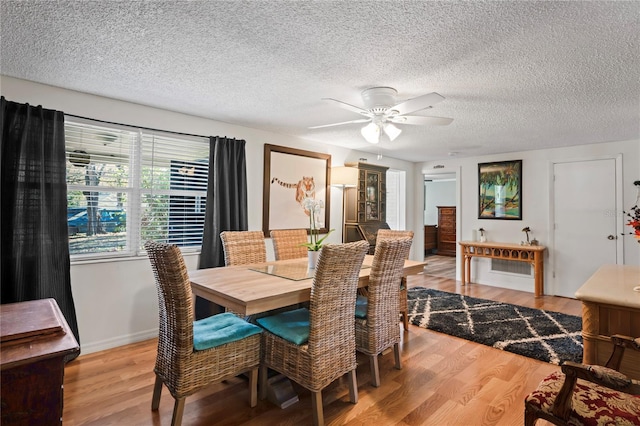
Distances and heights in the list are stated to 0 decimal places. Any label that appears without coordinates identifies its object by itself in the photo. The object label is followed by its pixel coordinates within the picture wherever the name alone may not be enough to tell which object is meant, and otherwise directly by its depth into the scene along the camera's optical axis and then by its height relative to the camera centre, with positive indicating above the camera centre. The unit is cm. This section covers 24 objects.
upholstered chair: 136 -82
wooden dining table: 192 -48
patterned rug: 308 -124
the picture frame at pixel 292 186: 430 +41
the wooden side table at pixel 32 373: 103 -51
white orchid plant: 277 +5
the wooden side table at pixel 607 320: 179 -60
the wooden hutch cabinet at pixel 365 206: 509 +13
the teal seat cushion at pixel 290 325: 207 -75
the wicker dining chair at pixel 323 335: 196 -77
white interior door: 477 -9
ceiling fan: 256 +85
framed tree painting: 553 +42
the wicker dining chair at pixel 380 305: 243 -69
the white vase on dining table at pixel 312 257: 285 -37
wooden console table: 509 -66
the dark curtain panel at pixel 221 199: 365 +18
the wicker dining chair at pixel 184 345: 181 -77
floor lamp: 502 +58
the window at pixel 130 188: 302 +27
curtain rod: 294 +88
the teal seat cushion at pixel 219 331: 194 -75
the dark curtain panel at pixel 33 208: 255 +6
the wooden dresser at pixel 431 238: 954 -70
